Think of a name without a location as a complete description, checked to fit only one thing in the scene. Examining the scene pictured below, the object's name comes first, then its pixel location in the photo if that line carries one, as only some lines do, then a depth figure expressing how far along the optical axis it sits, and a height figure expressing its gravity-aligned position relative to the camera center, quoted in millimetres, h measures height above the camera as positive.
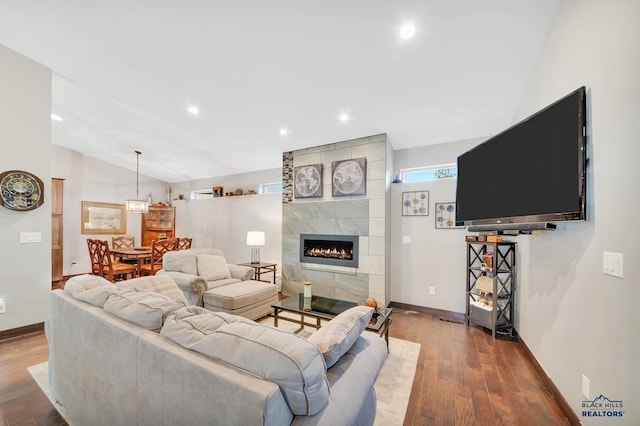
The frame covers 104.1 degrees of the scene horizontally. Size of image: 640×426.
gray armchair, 3068 -871
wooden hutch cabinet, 7124 -391
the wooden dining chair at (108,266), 4397 -1058
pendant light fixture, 5184 +91
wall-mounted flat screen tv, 1568 +352
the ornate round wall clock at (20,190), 2850 +223
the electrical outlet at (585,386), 1532 -1068
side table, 4672 -1066
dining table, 4738 -865
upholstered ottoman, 2938 -1081
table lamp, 4742 -510
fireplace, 4078 -646
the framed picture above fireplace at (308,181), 4426 +563
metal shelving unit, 2969 -934
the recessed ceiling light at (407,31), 2099 +1566
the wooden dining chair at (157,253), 4805 -836
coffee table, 2417 -1054
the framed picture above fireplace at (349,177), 3963 +580
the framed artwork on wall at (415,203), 3887 +159
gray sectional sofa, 799 -612
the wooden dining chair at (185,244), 5577 -747
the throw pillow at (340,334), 1091 -584
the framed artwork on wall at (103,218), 6070 -207
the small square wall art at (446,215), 3688 -26
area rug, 1739 -1423
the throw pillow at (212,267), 3533 -825
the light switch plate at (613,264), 1283 -262
